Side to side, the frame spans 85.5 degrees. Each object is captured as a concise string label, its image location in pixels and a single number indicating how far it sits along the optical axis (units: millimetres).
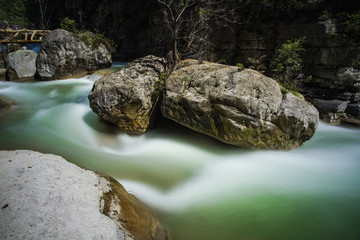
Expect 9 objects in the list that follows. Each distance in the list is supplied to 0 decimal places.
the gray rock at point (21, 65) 10547
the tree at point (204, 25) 7187
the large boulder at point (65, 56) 10414
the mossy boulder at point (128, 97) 5145
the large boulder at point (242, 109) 4438
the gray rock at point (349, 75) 7574
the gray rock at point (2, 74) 11015
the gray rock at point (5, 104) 6745
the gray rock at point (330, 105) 7910
